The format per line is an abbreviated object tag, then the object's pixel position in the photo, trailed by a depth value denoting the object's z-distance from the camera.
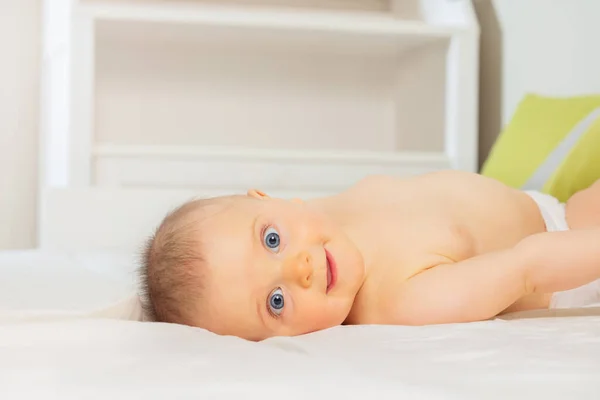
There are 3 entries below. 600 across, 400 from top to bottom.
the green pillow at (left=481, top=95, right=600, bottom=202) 1.20
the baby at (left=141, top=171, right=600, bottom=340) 0.85
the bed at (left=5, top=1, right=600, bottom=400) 0.65
